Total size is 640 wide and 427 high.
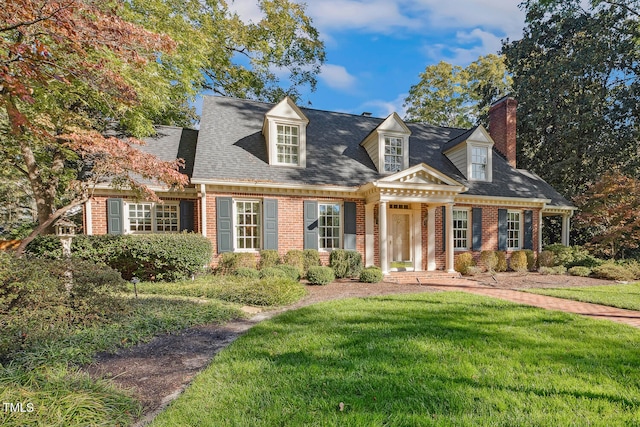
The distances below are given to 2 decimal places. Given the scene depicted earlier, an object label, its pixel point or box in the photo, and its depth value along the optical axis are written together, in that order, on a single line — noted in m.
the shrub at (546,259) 13.02
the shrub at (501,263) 12.78
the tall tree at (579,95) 17.38
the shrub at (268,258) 10.17
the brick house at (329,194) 10.41
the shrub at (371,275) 9.76
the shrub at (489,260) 12.43
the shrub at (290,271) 9.44
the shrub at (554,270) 11.93
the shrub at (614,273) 10.61
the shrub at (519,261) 12.72
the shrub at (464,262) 12.16
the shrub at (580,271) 11.49
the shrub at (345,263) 10.45
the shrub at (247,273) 9.23
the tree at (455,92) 22.67
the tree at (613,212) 12.45
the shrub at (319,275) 9.38
